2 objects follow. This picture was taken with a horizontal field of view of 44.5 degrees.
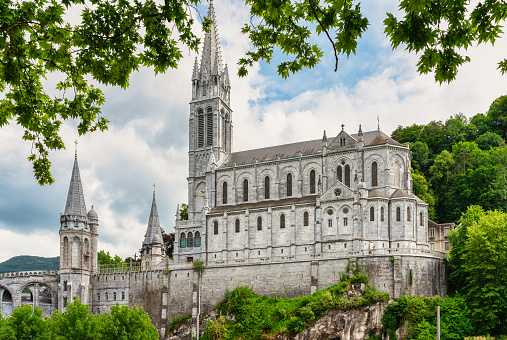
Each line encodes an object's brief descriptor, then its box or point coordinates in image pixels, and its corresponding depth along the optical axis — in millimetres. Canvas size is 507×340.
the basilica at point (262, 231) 60656
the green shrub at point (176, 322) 64500
